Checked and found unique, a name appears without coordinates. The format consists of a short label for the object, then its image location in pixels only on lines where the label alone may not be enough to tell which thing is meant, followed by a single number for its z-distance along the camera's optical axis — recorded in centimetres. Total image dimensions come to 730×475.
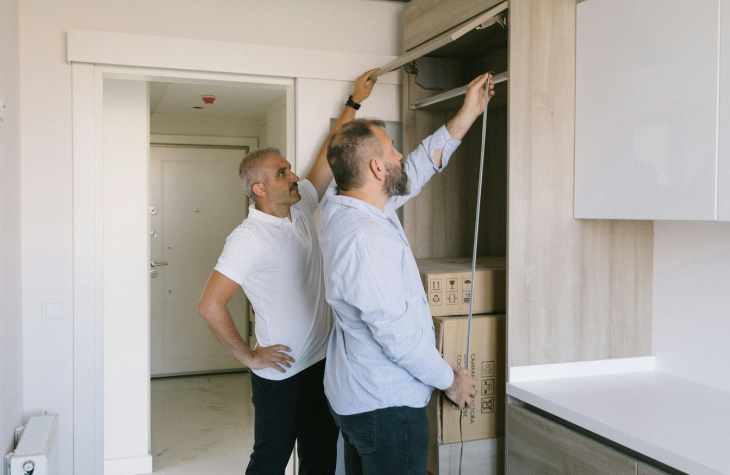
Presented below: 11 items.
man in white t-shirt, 217
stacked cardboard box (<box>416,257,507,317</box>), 217
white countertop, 144
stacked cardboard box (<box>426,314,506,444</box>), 210
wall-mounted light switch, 239
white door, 554
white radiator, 193
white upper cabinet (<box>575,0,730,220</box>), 157
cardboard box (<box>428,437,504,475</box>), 213
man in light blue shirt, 162
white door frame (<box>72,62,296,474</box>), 242
